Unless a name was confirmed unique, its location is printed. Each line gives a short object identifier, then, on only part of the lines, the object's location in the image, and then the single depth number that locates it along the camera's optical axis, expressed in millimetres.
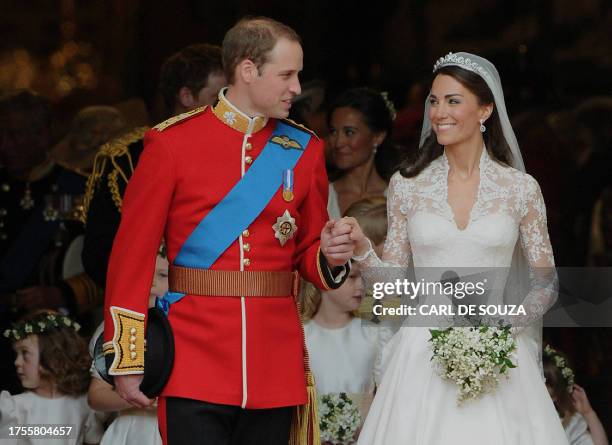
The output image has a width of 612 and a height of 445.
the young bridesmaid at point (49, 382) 12016
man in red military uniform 8531
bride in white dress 9336
